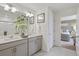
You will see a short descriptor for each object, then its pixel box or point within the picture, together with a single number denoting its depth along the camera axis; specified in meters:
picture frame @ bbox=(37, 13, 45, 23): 1.86
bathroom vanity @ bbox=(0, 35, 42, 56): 1.15
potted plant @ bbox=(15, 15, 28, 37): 1.62
